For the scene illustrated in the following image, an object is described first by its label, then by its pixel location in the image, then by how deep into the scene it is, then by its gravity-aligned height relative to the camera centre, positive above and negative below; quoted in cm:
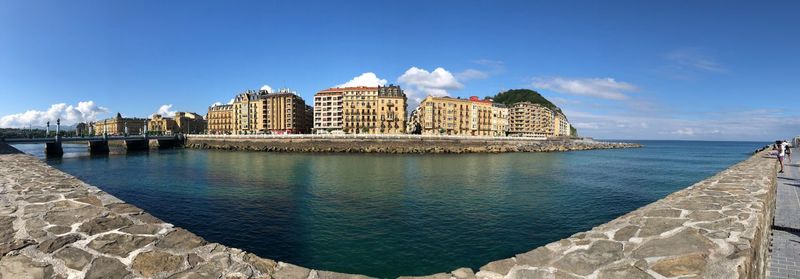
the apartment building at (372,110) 14812 +1079
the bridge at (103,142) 8631 -251
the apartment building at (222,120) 19538 +818
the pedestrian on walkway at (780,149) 2788 -77
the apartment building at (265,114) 16738 +1050
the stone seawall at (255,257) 580 -207
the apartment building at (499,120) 18012 +889
